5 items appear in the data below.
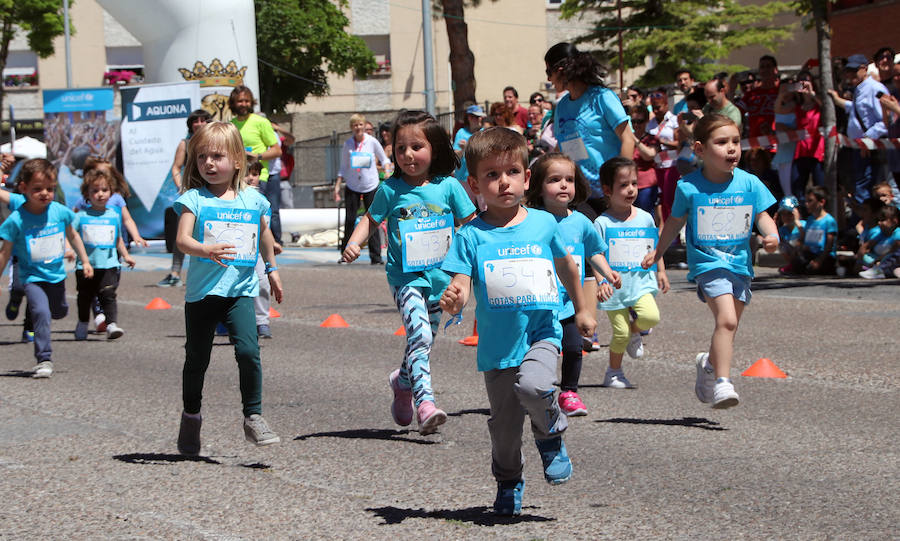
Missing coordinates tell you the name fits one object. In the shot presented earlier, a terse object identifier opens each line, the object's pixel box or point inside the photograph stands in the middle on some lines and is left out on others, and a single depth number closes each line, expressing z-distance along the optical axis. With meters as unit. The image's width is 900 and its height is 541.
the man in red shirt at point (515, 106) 16.02
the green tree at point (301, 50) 54.09
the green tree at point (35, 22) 47.06
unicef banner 25.27
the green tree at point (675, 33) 38.34
